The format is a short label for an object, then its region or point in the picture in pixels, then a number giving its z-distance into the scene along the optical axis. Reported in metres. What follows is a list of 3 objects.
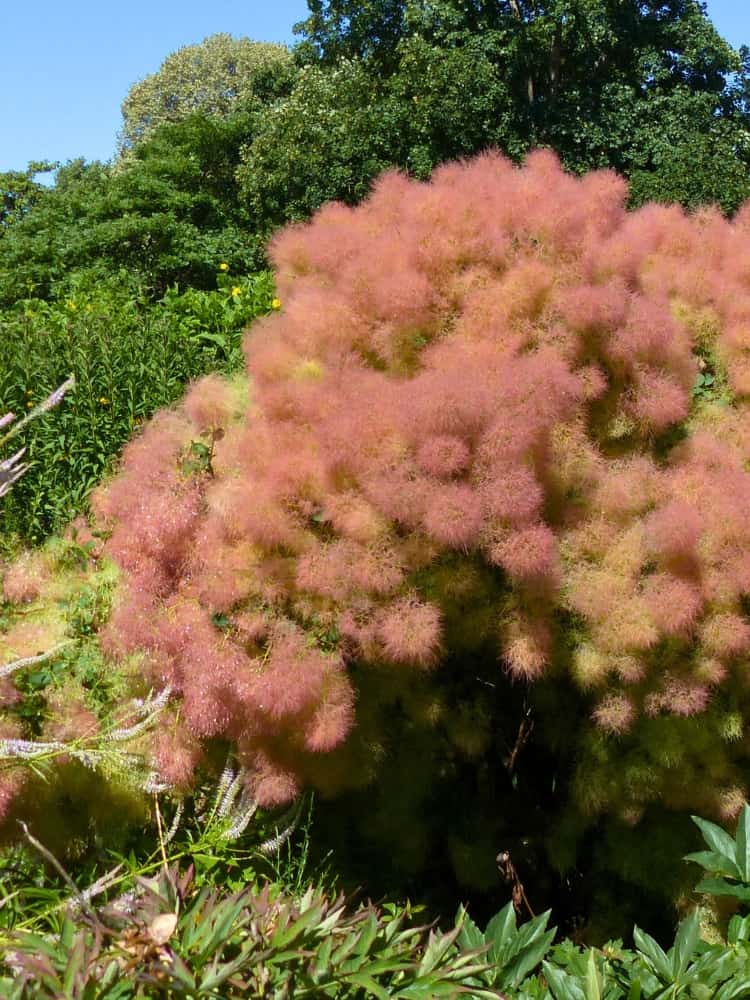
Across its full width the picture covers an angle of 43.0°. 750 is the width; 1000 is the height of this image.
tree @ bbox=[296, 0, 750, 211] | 13.68
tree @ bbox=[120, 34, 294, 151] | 27.08
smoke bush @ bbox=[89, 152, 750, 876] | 2.13
